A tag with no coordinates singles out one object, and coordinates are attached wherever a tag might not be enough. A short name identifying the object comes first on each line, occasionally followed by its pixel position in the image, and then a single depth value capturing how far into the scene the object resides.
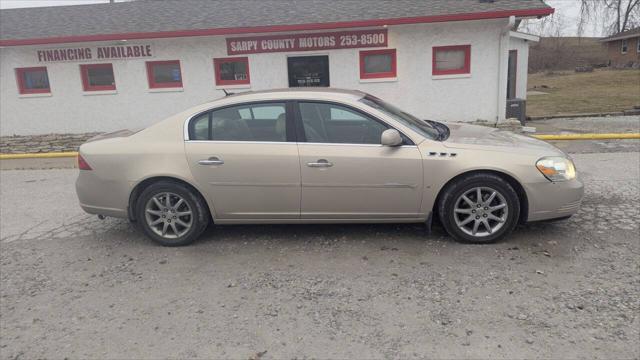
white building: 10.88
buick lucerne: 4.35
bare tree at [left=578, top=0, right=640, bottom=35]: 50.84
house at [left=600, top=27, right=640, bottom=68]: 42.16
